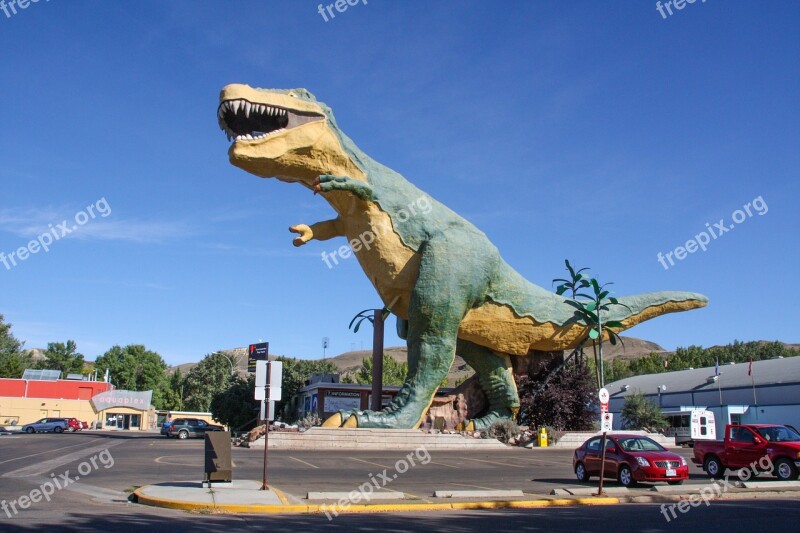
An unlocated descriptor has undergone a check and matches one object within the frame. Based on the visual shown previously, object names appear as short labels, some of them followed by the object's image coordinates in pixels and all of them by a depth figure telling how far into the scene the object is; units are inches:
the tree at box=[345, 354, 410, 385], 2864.2
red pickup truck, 554.3
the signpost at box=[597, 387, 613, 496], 498.1
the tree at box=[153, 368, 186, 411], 3571.4
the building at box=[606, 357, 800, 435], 1676.9
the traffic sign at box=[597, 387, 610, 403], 498.3
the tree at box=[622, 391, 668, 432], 1350.9
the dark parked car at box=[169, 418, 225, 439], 1619.1
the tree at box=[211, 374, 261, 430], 1763.9
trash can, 452.4
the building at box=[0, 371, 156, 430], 2427.4
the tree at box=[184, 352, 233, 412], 3142.2
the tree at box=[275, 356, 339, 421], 1932.8
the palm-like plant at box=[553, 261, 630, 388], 1100.5
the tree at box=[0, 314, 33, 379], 2736.2
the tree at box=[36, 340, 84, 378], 3563.0
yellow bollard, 975.0
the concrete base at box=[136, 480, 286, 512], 384.2
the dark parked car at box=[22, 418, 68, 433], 1926.7
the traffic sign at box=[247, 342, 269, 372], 1775.6
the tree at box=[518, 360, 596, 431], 1107.9
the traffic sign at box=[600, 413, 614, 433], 501.8
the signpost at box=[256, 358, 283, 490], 465.7
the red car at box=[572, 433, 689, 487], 511.8
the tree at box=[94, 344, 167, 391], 3452.3
